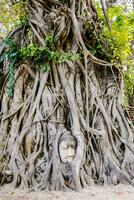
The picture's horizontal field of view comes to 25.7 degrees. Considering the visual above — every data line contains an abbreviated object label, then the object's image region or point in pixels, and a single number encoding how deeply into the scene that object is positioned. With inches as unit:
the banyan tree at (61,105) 171.5
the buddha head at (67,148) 170.4
